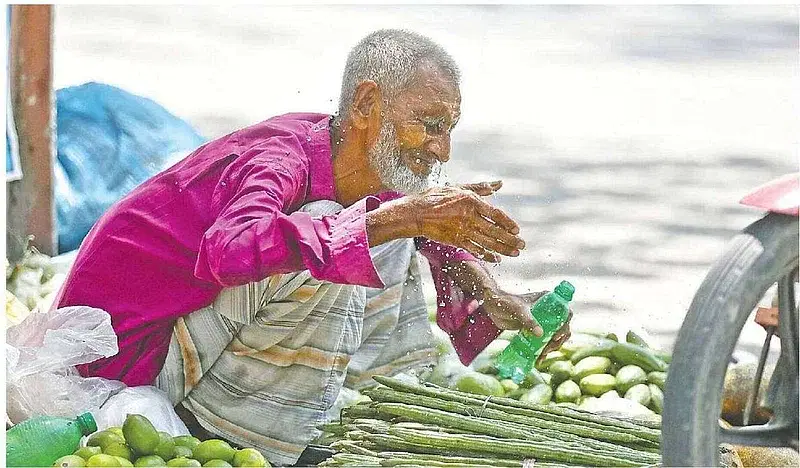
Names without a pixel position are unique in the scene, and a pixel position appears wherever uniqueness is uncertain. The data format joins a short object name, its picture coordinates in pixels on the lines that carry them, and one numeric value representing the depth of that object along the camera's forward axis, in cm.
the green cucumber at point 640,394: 701
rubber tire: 508
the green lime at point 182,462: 630
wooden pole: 696
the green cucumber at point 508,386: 702
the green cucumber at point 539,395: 695
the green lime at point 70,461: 617
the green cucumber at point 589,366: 710
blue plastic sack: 698
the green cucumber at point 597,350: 707
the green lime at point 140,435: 638
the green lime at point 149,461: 629
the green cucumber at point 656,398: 697
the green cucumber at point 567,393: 705
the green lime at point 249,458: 648
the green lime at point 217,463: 634
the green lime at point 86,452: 629
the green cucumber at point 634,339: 700
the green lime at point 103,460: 614
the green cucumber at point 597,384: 712
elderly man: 620
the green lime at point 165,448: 643
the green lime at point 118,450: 632
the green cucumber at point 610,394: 712
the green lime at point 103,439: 641
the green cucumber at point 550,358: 707
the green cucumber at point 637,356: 695
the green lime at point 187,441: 652
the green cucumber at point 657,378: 698
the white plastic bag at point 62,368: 656
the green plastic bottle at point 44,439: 636
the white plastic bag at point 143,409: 655
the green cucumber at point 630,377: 708
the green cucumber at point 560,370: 708
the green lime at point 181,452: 640
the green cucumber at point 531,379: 704
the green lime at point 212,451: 645
